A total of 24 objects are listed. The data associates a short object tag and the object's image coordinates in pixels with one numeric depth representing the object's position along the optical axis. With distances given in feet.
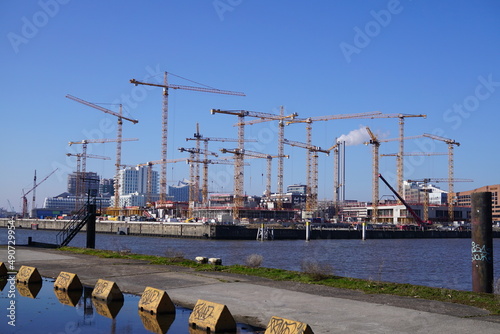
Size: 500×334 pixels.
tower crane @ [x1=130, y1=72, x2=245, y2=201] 524.11
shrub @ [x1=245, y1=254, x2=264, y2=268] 69.05
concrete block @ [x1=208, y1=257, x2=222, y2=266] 70.23
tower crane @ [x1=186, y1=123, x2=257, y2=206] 612.70
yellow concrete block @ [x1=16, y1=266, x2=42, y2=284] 51.60
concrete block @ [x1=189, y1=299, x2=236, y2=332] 32.78
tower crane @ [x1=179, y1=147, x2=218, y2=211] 615.57
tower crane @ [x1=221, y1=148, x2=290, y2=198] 598.75
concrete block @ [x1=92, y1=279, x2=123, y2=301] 42.39
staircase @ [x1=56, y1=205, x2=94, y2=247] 109.38
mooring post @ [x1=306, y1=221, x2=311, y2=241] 339.98
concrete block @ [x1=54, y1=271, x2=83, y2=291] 46.93
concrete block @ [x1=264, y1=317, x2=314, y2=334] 27.24
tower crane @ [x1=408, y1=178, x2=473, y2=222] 568.12
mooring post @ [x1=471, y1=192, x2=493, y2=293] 47.34
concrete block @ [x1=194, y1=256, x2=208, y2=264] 73.00
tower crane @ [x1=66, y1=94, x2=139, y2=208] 589.32
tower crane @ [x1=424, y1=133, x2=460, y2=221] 613.52
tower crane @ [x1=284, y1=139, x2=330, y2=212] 572.10
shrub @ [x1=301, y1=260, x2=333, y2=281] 53.83
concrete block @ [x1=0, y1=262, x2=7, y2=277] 56.70
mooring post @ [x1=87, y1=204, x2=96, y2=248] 112.68
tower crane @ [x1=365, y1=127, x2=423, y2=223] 555.69
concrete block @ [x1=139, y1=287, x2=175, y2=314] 37.66
